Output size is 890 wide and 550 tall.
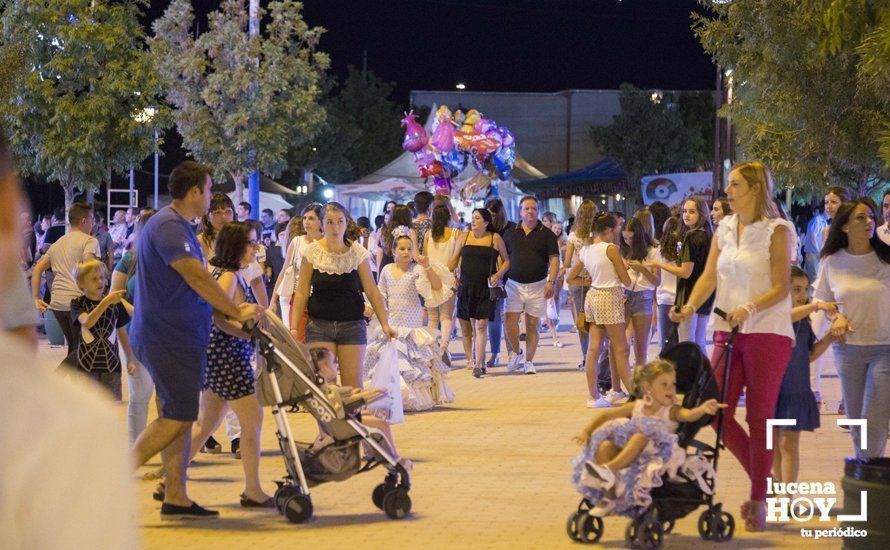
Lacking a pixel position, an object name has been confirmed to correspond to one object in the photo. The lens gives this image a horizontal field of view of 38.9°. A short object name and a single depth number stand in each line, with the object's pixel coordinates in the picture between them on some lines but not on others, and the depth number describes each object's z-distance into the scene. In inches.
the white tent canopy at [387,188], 1446.9
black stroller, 262.2
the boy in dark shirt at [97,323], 376.5
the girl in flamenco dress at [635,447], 261.9
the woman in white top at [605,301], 505.7
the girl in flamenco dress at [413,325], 502.6
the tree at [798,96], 601.6
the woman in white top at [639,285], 530.0
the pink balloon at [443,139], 1147.3
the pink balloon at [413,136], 1165.7
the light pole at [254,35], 1376.5
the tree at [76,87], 931.3
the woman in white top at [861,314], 309.3
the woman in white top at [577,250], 557.6
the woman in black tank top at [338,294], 380.5
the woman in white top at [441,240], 625.3
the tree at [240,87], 1416.1
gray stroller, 295.6
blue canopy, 1676.9
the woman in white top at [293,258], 528.7
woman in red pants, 279.3
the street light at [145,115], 984.3
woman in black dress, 634.8
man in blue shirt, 283.6
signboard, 1425.9
